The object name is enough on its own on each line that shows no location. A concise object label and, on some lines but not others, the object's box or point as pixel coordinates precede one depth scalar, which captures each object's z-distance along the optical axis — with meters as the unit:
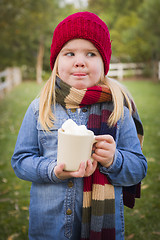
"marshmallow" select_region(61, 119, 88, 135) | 1.11
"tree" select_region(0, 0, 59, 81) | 6.97
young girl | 1.46
